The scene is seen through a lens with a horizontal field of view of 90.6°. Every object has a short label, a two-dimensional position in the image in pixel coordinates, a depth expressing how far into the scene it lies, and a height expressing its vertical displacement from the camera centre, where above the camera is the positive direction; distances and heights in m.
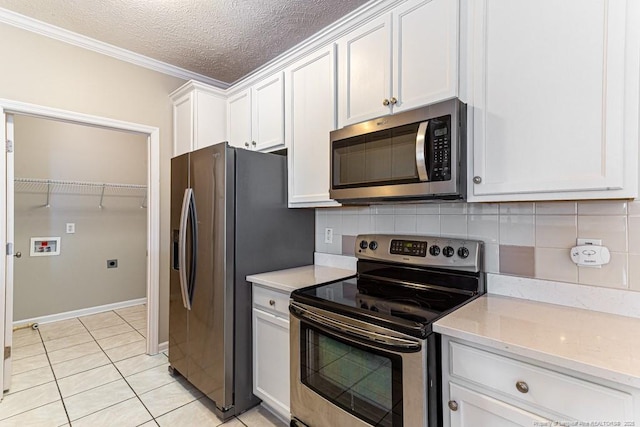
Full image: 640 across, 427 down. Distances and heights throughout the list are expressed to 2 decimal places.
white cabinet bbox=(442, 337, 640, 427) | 0.85 -0.55
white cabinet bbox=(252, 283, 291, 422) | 1.74 -0.80
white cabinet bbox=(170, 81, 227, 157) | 2.63 +0.80
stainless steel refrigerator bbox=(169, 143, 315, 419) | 1.88 -0.27
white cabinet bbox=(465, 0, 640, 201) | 1.04 +0.41
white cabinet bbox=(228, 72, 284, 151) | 2.25 +0.73
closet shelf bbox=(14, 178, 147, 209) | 3.40 +0.26
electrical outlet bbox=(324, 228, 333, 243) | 2.33 -0.18
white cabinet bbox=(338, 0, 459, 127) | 1.41 +0.74
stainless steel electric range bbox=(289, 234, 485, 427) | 1.14 -0.50
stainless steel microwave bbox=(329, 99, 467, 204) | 1.32 +0.25
